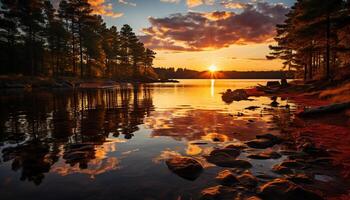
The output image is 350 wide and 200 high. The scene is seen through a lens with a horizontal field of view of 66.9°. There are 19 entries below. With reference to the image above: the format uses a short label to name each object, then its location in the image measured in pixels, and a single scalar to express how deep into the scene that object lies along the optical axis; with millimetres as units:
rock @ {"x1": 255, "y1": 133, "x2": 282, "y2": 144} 9033
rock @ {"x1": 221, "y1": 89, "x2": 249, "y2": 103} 28227
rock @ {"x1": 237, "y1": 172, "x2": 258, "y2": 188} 5406
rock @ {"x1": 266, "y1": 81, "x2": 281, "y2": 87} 43541
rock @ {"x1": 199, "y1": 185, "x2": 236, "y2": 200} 4848
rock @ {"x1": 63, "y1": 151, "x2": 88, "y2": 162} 7205
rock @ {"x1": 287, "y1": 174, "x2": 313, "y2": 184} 5531
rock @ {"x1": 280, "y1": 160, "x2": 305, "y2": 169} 6410
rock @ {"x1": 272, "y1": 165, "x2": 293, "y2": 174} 6115
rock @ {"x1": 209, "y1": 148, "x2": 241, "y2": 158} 7520
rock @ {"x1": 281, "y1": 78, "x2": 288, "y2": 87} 38775
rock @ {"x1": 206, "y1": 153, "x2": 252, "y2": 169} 6600
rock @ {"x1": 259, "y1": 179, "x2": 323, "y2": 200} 4770
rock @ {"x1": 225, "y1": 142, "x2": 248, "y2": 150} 8265
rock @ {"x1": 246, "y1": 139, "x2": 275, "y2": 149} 8484
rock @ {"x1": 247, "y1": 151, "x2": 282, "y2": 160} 7211
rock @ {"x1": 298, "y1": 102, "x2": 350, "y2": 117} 14195
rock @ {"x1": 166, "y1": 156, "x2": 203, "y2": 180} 6027
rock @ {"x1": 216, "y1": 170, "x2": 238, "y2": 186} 5508
